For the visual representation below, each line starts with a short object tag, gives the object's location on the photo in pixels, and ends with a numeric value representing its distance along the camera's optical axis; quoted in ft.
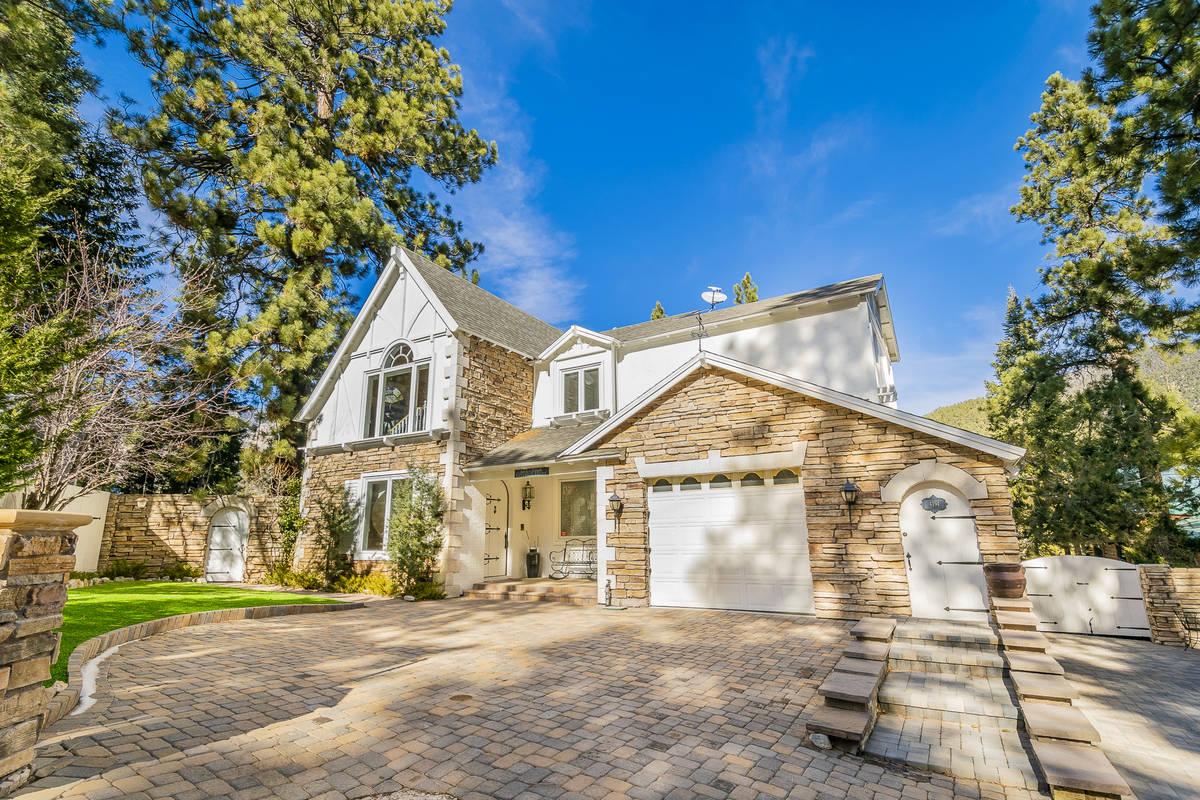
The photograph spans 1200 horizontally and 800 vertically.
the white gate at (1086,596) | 28.58
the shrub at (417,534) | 42.45
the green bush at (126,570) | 53.36
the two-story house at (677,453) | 28.50
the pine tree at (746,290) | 100.48
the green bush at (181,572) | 54.11
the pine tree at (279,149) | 58.85
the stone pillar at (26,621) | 9.30
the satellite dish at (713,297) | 42.57
